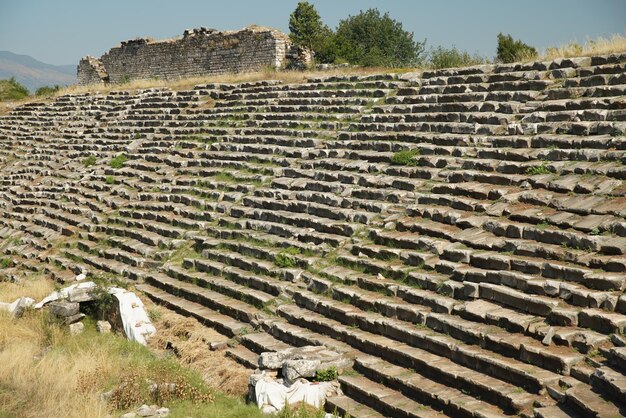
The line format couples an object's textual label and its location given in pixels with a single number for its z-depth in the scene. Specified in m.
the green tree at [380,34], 42.91
